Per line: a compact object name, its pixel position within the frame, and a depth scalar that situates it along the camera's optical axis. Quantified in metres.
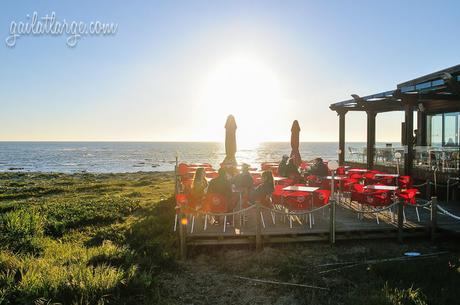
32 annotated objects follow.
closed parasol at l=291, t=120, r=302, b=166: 14.93
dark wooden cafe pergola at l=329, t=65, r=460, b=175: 12.02
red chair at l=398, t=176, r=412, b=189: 11.20
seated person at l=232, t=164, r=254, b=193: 9.62
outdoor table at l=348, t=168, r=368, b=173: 13.90
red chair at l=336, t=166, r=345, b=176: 13.58
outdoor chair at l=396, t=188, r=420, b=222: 9.13
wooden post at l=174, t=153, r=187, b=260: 7.71
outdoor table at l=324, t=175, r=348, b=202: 11.45
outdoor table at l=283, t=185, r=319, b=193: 8.90
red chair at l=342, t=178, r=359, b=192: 11.37
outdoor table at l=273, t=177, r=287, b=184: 10.88
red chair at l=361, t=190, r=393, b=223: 9.10
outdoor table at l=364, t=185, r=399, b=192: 9.06
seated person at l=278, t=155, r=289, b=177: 12.39
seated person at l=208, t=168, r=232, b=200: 8.58
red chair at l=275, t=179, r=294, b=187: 10.58
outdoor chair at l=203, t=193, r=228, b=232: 8.49
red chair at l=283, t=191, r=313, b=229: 8.72
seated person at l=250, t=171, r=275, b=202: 8.97
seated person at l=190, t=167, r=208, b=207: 8.95
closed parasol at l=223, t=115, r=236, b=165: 14.54
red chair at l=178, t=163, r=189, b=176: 15.25
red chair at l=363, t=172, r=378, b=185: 11.88
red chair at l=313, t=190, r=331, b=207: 9.21
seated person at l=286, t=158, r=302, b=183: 11.78
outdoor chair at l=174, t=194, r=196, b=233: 8.06
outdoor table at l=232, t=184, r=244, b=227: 9.37
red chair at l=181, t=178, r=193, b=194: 10.43
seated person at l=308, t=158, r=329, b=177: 12.16
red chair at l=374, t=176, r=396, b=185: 11.73
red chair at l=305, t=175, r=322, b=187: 11.33
